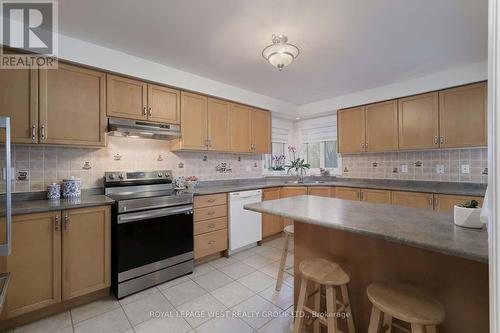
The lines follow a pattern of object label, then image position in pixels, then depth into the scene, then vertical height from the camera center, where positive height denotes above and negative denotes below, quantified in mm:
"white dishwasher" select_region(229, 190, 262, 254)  3023 -791
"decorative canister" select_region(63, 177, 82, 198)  2215 -211
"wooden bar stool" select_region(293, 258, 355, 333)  1230 -729
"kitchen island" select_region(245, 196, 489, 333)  1009 -492
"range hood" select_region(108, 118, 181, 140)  2300 +410
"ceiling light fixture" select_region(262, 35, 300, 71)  1917 +992
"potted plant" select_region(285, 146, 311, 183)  4289 +16
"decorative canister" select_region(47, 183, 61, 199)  2137 -234
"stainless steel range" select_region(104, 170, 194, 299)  2080 -667
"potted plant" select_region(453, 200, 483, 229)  1092 -248
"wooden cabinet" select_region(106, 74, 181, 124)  2355 +748
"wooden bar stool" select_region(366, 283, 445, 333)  931 -625
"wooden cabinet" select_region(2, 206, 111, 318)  1694 -745
